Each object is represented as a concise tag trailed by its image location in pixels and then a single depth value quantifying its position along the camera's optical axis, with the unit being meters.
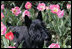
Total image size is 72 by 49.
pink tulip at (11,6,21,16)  3.48
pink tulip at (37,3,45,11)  3.66
